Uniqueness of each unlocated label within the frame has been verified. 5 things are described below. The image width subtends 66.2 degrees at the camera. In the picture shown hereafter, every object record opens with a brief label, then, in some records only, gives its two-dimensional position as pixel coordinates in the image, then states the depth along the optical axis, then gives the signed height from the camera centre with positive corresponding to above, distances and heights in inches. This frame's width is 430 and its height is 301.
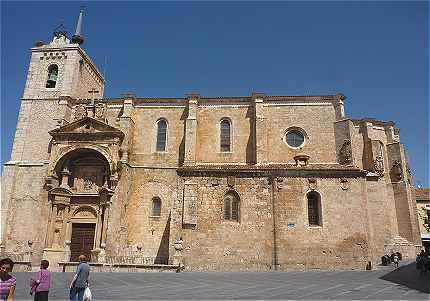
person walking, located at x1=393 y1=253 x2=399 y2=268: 733.5 -33.7
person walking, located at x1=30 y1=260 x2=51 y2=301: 240.4 -32.5
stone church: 687.1 +145.7
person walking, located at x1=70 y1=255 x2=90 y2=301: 283.6 -35.6
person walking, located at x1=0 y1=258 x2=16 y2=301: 183.4 -22.8
